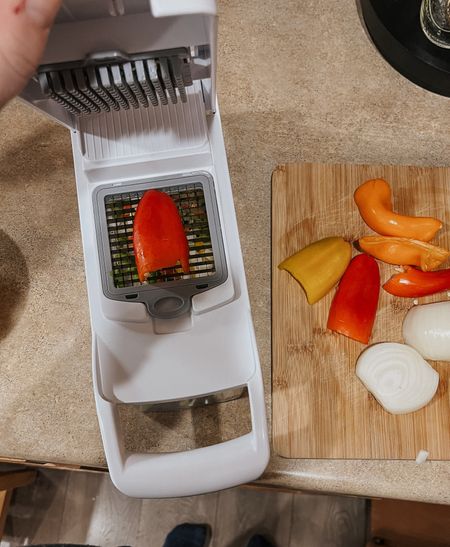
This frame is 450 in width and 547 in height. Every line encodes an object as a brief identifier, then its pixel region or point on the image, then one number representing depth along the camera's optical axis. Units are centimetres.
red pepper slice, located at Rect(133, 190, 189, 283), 71
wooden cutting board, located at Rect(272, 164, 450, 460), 84
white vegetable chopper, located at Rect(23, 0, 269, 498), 68
